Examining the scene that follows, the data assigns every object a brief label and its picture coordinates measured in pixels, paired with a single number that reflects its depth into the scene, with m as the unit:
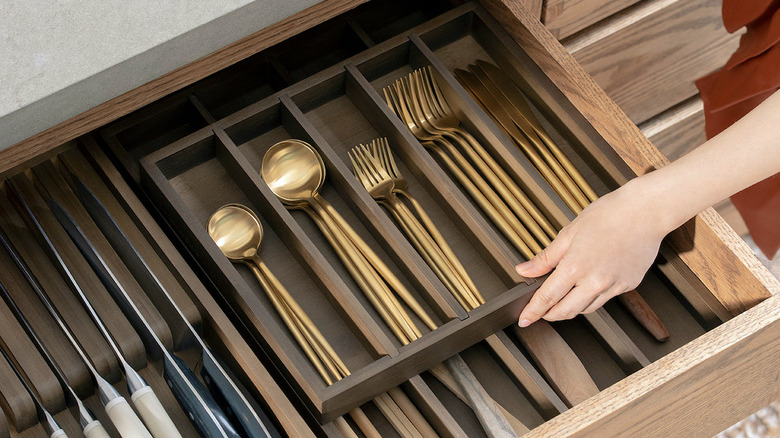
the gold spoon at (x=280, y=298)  1.42
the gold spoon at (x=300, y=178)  1.48
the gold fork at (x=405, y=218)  1.46
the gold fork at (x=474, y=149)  1.48
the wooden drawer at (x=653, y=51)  1.85
